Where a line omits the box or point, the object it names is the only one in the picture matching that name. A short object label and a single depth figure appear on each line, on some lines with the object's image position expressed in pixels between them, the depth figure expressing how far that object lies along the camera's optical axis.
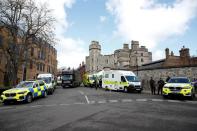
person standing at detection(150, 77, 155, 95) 12.88
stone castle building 53.27
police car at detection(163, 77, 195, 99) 9.13
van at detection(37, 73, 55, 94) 13.84
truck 21.89
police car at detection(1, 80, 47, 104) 8.56
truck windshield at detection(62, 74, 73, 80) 21.95
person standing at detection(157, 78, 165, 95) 12.04
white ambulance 14.07
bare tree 15.46
